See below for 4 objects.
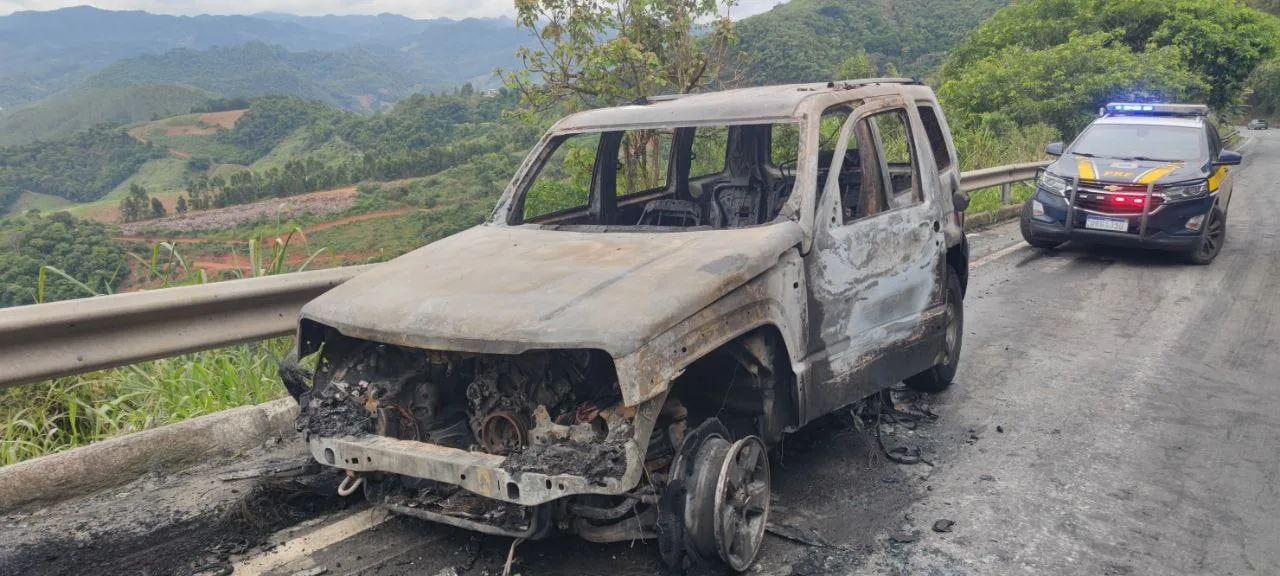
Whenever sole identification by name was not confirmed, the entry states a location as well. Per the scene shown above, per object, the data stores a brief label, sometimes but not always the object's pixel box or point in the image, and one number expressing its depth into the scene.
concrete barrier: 3.90
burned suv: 3.09
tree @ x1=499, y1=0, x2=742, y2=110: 11.15
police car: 9.69
